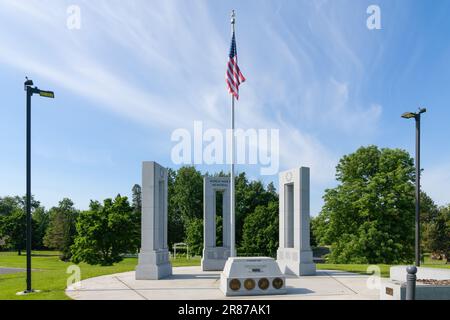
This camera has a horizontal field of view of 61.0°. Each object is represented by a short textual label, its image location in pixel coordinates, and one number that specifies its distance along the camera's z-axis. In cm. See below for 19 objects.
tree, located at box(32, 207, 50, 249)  7662
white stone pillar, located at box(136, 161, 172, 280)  1819
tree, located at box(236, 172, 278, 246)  4853
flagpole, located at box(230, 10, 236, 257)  1630
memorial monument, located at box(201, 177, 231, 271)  2341
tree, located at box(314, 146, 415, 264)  3116
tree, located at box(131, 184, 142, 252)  4269
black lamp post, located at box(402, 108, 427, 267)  1845
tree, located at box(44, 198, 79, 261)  6258
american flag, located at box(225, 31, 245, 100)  1722
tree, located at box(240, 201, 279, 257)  4328
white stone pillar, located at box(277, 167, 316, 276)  2012
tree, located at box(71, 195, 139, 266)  4016
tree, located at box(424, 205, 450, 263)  4722
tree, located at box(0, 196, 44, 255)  6831
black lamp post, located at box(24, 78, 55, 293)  1400
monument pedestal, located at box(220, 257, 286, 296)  1399
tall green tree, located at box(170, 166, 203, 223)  5662
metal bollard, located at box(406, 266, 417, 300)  919
